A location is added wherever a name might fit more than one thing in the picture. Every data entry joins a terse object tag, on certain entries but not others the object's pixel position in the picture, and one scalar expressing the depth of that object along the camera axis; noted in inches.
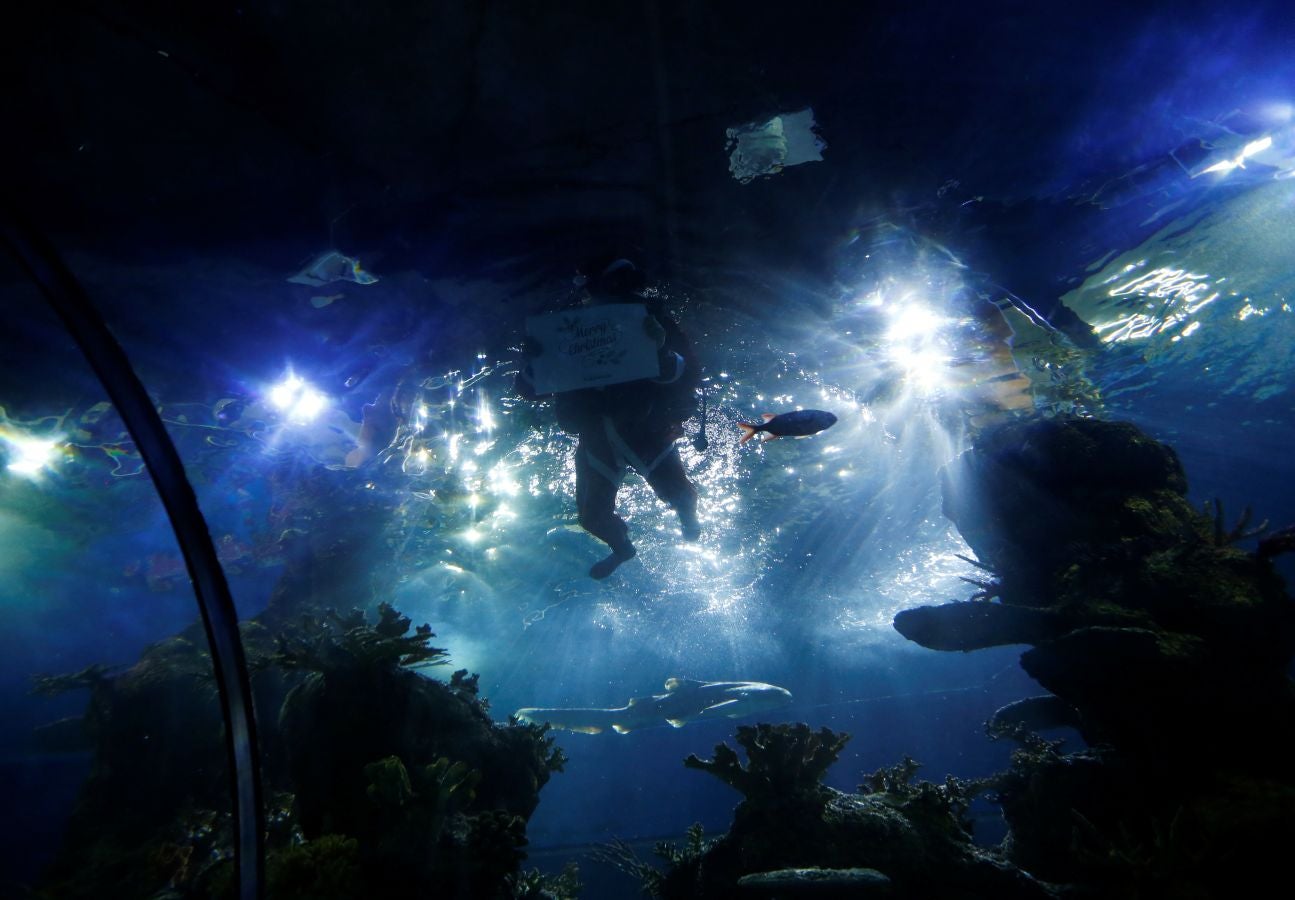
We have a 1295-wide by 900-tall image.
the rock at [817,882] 177.6
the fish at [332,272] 227.0
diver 233.8
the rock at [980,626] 255.9
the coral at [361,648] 211.0
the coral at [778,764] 233.9
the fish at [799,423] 187.5
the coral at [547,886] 237.0
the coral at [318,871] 148.8
